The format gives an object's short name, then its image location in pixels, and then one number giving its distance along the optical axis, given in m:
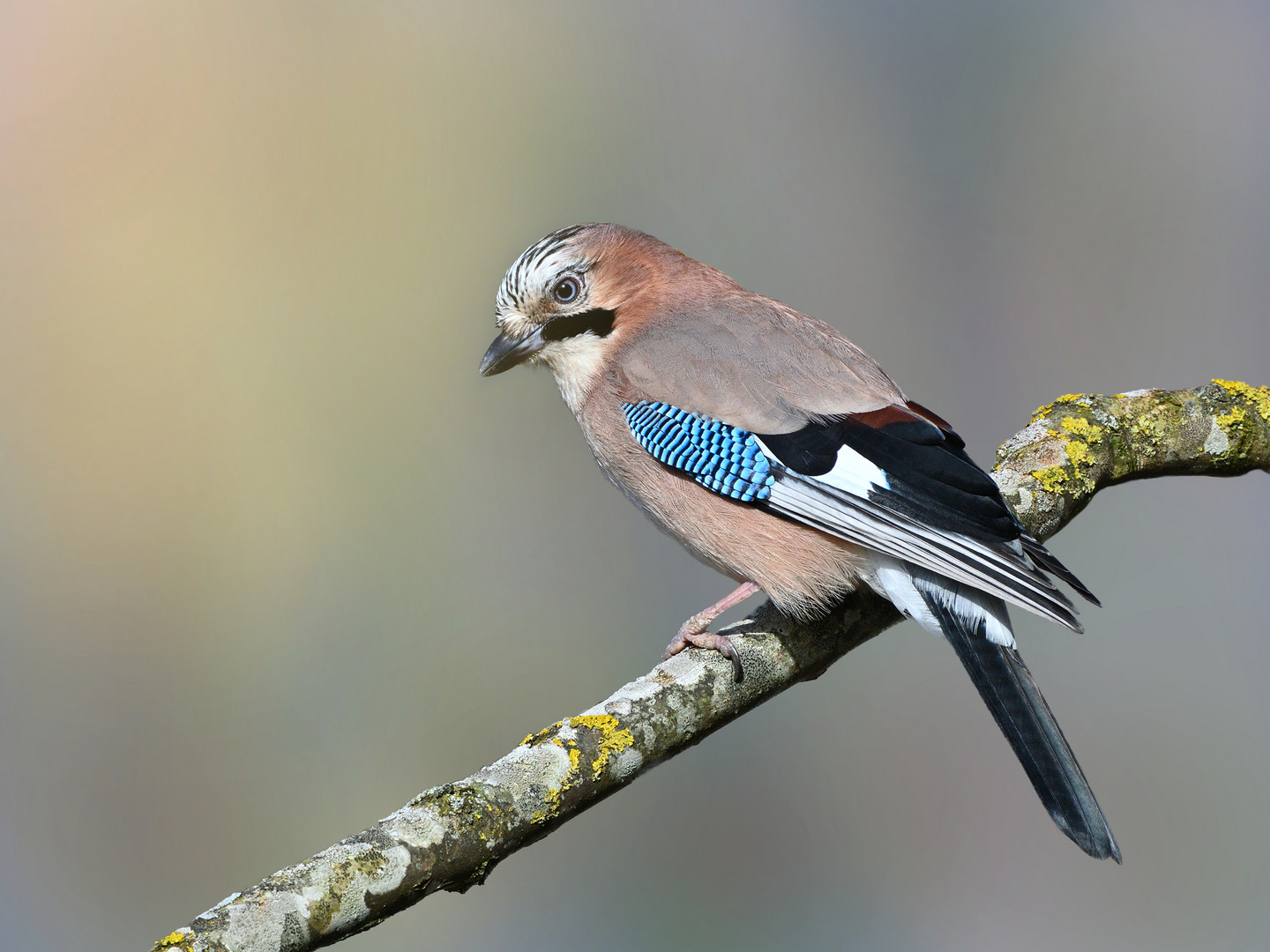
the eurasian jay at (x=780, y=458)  9.31
